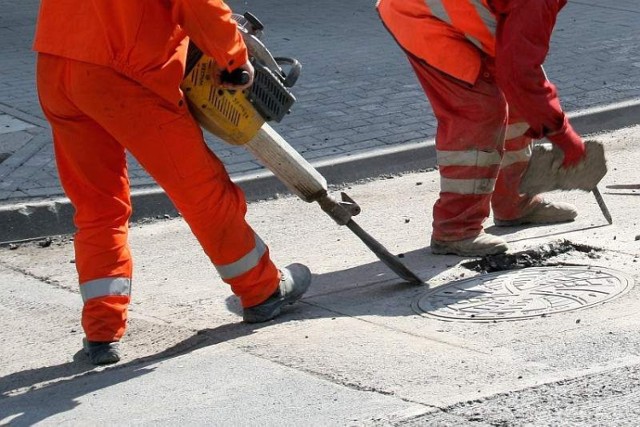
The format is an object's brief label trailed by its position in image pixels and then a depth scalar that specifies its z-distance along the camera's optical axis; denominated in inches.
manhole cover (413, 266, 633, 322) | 260.3
